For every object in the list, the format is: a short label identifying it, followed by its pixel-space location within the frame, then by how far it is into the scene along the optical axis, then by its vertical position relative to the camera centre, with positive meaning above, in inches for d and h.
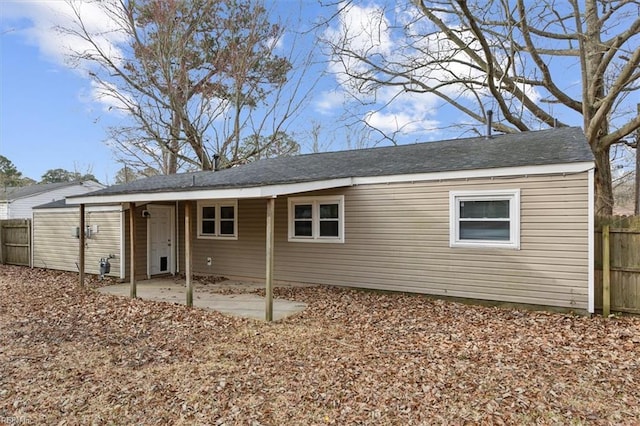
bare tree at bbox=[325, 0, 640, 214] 437.1 +201.2
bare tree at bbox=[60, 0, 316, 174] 708.0 +265.6
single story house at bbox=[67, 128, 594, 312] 266.5 -9.6
